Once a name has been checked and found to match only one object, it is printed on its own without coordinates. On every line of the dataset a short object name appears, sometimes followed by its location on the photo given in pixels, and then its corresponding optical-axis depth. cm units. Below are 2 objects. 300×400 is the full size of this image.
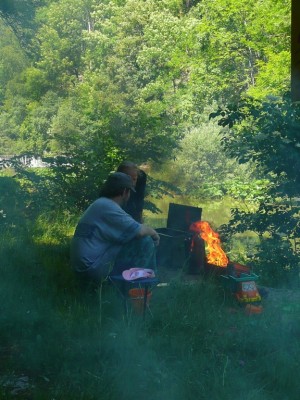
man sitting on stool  557
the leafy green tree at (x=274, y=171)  830
